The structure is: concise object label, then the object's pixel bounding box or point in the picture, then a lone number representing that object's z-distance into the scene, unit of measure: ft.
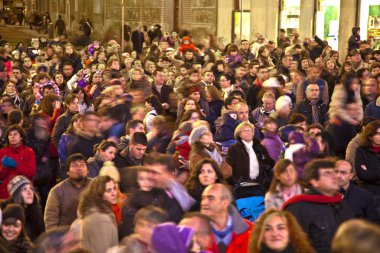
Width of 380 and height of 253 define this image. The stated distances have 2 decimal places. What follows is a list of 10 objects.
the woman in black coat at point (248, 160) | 58.18
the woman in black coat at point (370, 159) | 57.80
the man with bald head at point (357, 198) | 48.84
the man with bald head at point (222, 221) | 41.79
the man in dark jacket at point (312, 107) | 76.90
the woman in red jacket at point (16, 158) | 61.27
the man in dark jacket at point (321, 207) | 42.23
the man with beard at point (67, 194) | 51.59
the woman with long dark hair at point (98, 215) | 43.08
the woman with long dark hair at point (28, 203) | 50.96
